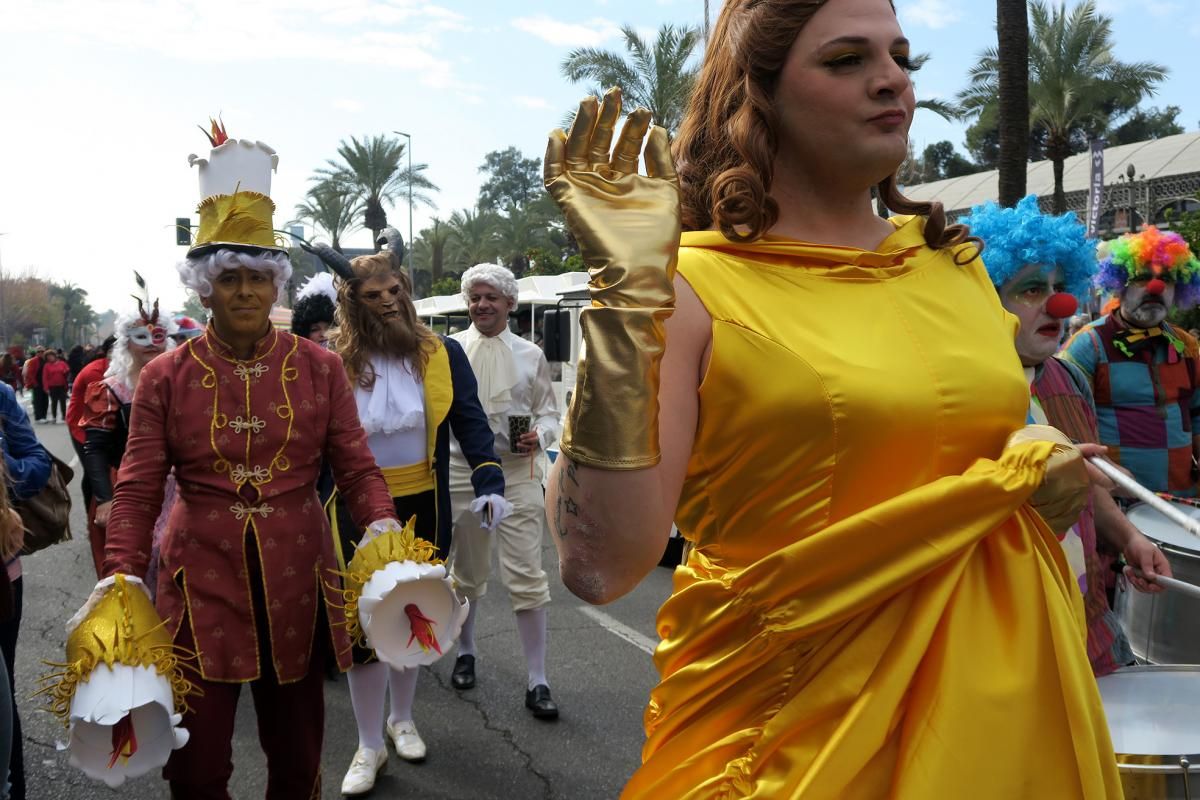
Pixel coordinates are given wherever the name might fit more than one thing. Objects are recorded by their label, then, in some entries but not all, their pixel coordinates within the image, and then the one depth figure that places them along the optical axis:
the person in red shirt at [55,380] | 25.42
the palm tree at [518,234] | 41.52
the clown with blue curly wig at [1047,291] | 3.25
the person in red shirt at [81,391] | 6.26
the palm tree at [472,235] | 43.91
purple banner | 20.47
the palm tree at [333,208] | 37.97
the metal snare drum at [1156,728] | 1.75
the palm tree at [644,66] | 22.77
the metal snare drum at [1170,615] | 3.11
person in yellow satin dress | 1.35
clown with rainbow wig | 4.82
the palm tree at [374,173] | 37.66
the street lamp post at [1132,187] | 25.28
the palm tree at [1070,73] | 23.92
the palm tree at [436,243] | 46.00
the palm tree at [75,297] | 96.31
